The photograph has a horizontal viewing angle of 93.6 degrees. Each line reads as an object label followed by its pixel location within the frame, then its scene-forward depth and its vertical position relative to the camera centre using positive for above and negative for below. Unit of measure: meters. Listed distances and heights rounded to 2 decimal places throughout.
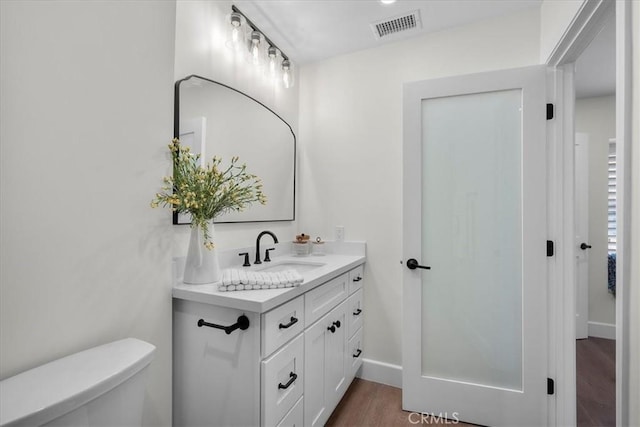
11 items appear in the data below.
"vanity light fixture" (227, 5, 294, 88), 1.78 +1.11
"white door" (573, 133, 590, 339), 2.95 -0.16
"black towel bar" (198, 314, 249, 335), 1.11 -0.42
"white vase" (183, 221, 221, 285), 1.31 -0.21
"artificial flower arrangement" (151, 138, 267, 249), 1.22 +0.09
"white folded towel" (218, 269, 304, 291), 1.20 -0.28
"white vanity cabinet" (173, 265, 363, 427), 1.12 -0.62
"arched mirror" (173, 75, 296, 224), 1.51 +0.47
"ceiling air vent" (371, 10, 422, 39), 1.98 +1.29
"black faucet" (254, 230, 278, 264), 1.86 -0.23
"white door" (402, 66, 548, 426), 1.67 -0.20
